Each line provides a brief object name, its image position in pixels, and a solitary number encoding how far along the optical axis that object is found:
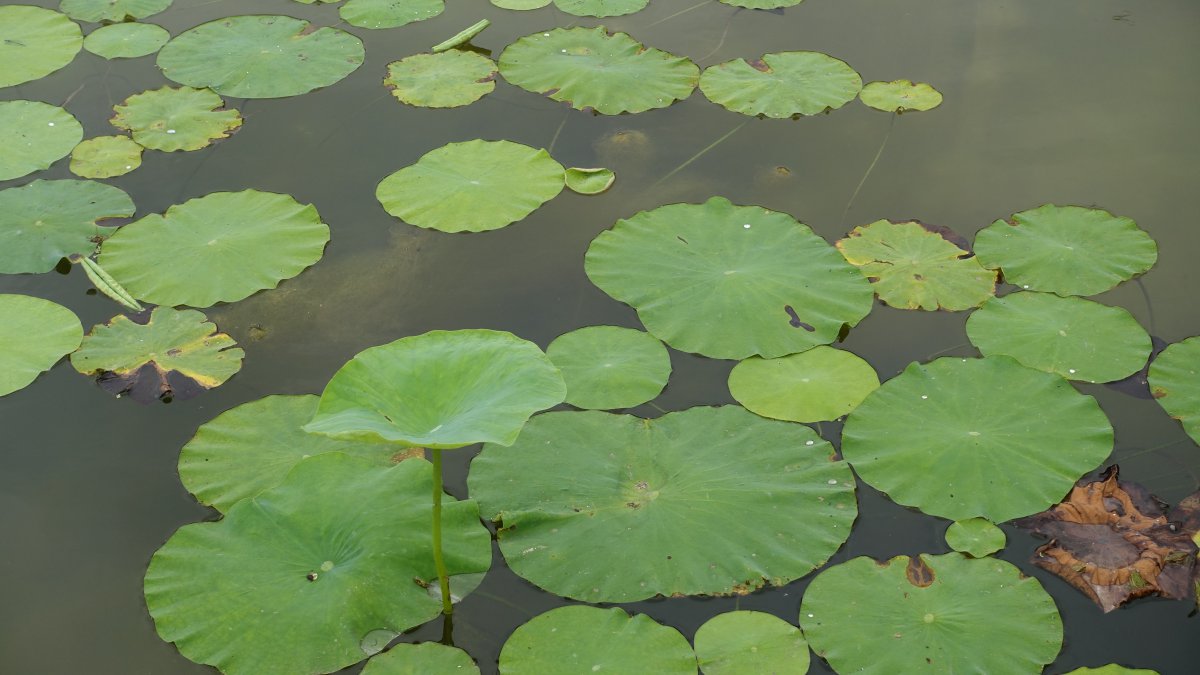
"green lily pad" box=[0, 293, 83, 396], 3.50
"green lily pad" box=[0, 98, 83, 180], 4.39
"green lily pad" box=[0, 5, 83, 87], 4.98
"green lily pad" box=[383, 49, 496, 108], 4.75
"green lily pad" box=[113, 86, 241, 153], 4.51
